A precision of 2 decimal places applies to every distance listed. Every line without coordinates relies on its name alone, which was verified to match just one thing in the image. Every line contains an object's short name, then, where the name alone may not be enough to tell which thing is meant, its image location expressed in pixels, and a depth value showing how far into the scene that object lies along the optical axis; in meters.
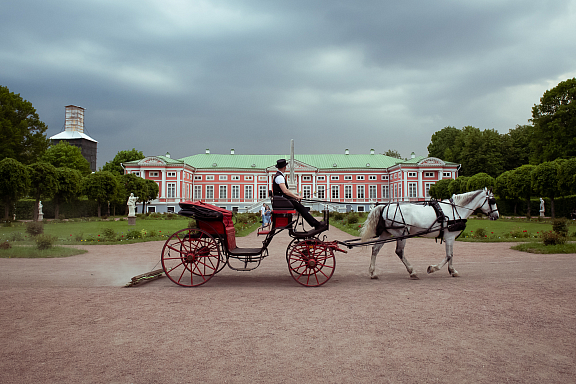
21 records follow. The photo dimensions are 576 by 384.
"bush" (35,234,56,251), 11.61
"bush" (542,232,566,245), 11.89
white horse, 7.55
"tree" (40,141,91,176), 49.12
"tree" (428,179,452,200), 48.54
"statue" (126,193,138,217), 27.16
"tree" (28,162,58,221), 27.28
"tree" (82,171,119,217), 35.94
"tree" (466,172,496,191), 36.16
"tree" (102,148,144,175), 58.78
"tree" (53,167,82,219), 30.25
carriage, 6.70
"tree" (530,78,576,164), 34.28
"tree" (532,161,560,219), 27.27
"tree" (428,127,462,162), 60.47
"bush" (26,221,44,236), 14.05
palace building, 57.03
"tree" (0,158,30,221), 24.30
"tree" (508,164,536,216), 30.52
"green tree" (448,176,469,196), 41.46
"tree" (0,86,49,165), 29.30
